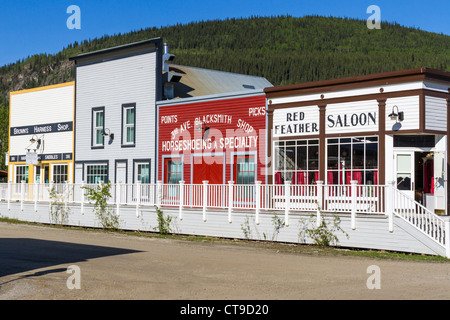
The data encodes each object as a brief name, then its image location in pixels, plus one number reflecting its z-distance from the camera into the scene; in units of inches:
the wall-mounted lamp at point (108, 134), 1077.1
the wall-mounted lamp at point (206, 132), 919.0
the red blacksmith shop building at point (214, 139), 856.9
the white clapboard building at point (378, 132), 697.0
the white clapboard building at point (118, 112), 1019.9
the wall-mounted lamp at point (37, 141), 1210.8
